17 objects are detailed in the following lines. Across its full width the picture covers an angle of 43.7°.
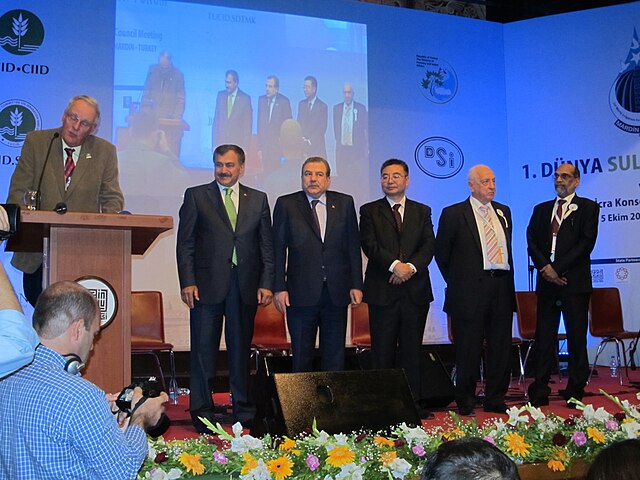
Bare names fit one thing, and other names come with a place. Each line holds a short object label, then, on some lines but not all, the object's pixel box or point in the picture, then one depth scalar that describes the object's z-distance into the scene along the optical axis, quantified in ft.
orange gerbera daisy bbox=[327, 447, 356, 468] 7.79
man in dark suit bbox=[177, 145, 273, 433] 14.53
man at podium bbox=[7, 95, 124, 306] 12.17
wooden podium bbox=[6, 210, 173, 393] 10.64
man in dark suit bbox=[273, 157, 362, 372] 15.42
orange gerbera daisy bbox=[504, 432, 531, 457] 8.73
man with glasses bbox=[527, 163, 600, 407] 18.20
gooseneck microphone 11.72
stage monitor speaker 10.06
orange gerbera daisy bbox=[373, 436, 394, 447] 8.43
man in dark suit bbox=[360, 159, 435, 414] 16.22
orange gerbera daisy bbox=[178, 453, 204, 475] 7.73
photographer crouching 6.03
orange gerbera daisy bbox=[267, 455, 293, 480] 7.56
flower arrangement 7.76
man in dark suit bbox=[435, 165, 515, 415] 16.88
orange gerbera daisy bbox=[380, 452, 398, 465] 7.98
